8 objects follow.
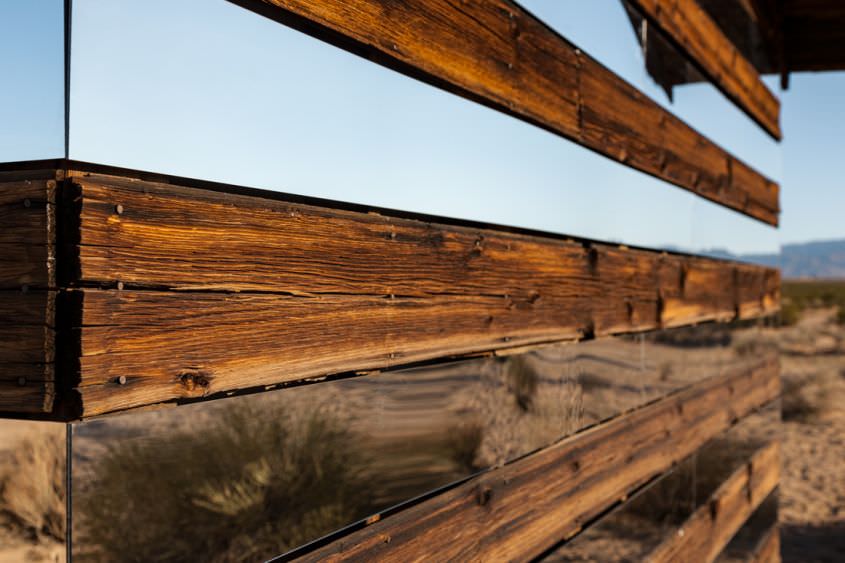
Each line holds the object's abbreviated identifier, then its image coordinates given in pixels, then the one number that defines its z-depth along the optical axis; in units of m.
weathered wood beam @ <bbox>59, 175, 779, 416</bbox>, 0.82
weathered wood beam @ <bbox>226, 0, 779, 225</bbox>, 1.17
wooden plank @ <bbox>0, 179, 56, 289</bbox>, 0.77
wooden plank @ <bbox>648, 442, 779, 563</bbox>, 2.78
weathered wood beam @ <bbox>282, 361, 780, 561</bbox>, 1.31
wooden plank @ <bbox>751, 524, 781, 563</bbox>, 4.06
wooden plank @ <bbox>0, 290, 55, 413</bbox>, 0.77
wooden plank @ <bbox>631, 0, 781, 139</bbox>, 2.71
